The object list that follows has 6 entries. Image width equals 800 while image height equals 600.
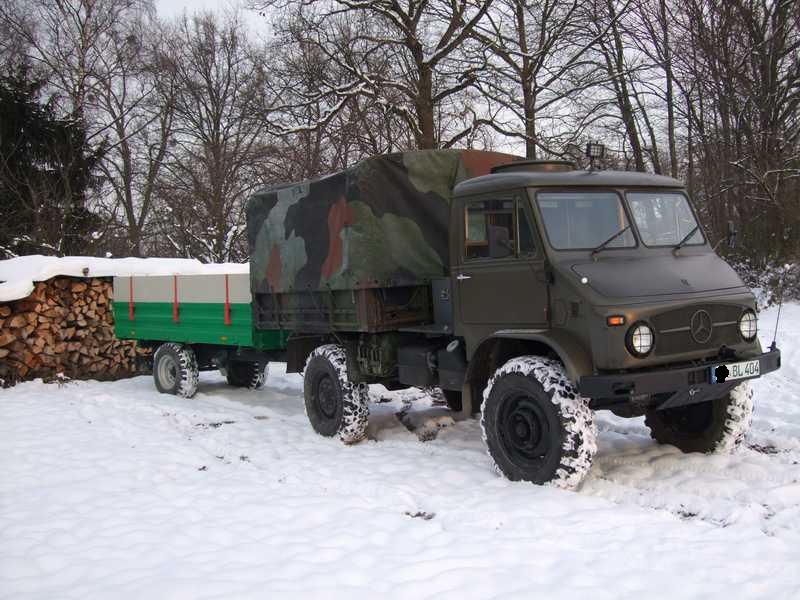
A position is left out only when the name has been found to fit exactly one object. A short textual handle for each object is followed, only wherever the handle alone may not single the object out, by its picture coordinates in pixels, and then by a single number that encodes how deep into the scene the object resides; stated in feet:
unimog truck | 17.57
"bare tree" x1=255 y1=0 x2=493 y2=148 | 56.90
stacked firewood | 39.37
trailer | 31.01
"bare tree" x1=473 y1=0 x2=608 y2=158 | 57.72
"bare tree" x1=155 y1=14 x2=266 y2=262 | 82.84
